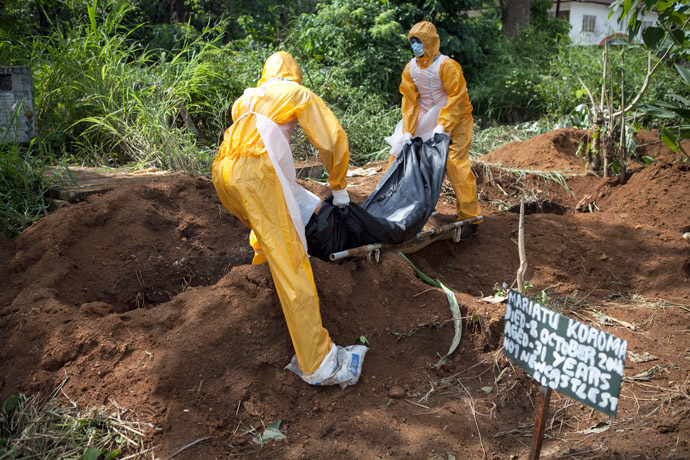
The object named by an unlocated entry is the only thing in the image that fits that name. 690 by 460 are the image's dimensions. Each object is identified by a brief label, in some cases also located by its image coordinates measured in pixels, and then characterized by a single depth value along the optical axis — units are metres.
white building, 24.95
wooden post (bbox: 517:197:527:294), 2.37
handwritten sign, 2.02
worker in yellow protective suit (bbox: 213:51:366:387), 2.90
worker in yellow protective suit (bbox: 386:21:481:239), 4.81
